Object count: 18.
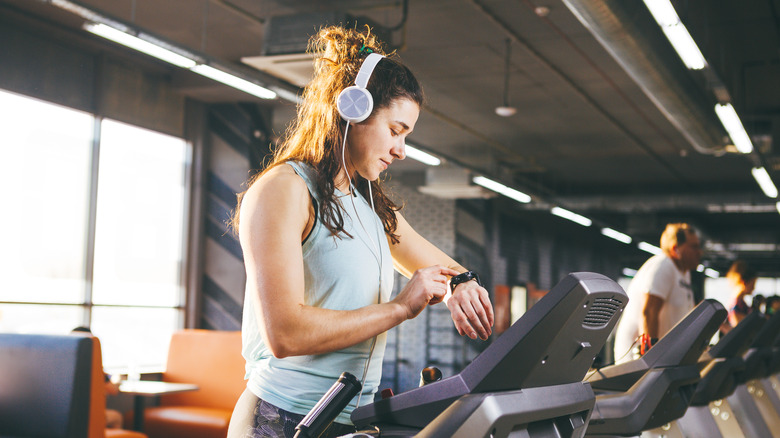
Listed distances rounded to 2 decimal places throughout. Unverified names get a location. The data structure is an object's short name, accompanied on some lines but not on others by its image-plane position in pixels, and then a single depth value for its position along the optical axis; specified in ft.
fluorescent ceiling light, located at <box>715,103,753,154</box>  19.54
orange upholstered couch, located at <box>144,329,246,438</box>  20.42
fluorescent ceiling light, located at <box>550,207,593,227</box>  43.43
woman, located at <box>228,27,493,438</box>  3.54
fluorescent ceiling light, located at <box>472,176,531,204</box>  33.27
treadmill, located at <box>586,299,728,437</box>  6.69
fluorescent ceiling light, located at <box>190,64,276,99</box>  16.48
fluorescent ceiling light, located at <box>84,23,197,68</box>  13.87
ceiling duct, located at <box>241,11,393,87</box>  17.07
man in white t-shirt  13.64
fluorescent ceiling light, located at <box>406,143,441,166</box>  25.18
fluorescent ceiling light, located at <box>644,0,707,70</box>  12.12
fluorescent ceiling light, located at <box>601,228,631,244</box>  55.50
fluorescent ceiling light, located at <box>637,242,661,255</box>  64.47
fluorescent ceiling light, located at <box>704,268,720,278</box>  95.51
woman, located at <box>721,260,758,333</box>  21.35
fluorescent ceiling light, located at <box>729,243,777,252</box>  64.37
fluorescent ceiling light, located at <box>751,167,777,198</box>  29.25
